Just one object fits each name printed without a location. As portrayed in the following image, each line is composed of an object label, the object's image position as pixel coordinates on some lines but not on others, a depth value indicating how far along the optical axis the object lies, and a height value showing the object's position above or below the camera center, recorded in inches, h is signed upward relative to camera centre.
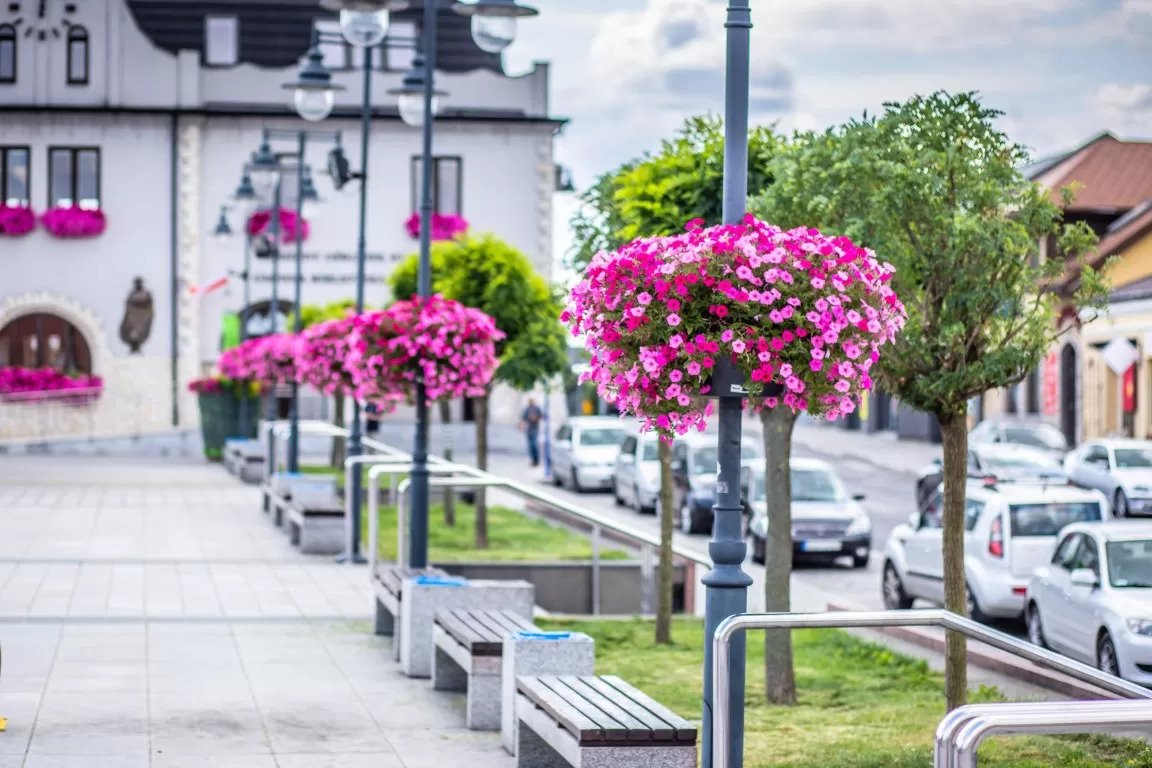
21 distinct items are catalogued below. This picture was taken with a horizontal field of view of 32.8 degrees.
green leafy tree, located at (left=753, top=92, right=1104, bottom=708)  445.1 +29.7
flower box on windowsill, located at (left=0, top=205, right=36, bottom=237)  2175.2 +161.7
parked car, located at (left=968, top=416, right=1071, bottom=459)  1829.5 -56.6
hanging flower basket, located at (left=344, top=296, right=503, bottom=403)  697.0 +8.2
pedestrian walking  2012.8 -57.8
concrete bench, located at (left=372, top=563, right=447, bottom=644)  565.9 -66.9
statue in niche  2225.6 +55.3
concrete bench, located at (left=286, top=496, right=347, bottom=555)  912.9 -75.4
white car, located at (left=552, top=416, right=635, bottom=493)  1627.7 -68.1
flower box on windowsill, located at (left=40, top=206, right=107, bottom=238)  2194.9 +161.9
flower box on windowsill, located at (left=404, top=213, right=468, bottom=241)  2212.1 +164.6
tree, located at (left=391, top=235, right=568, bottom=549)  1098.1 +38.8
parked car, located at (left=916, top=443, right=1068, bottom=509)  1381.6 -68.2
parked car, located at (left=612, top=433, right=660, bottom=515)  1391.5 -74.5
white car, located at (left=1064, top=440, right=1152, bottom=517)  1413.6 -69.3
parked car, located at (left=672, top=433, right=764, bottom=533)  1254.9 -70.2
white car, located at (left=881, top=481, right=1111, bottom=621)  754.2 -66.8
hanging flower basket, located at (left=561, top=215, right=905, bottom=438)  320.8 +9.1
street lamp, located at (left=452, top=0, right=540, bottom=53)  571.5 +103.6
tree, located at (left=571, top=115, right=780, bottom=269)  554.9 +55.1
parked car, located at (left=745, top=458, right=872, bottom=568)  1048.2 -83.7
